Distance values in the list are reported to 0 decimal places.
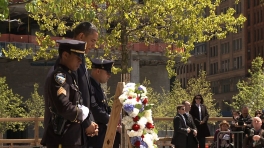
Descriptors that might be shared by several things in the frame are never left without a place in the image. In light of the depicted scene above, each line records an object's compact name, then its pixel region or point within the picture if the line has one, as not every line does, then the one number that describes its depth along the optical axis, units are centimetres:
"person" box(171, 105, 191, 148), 2030
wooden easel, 916
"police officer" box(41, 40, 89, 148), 746
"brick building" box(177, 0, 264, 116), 11538
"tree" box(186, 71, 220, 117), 7944
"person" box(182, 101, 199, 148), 2048
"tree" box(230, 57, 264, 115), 7919
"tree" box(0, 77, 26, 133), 5034
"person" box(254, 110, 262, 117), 2173
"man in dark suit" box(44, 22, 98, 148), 776
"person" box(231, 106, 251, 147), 2045
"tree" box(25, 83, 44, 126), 5291
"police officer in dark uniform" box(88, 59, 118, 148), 966
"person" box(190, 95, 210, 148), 2148
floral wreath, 975
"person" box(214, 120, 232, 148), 2158
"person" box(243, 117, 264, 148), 1792
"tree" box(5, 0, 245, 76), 2422
